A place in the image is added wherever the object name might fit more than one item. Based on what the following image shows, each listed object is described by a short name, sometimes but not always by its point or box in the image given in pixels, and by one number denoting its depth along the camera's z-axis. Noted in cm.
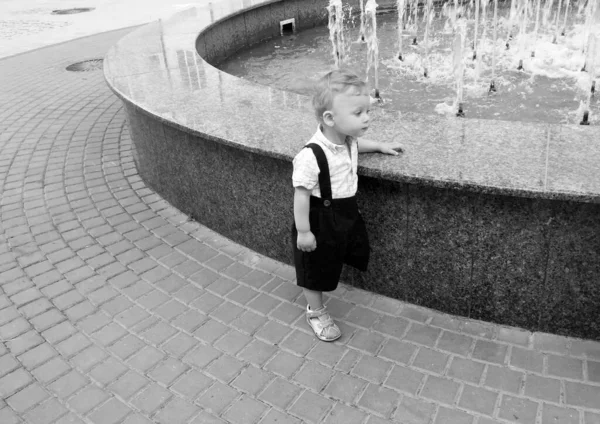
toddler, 271
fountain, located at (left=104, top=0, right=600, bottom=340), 283
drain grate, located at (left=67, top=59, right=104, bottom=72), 1000
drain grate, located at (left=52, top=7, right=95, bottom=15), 1642
